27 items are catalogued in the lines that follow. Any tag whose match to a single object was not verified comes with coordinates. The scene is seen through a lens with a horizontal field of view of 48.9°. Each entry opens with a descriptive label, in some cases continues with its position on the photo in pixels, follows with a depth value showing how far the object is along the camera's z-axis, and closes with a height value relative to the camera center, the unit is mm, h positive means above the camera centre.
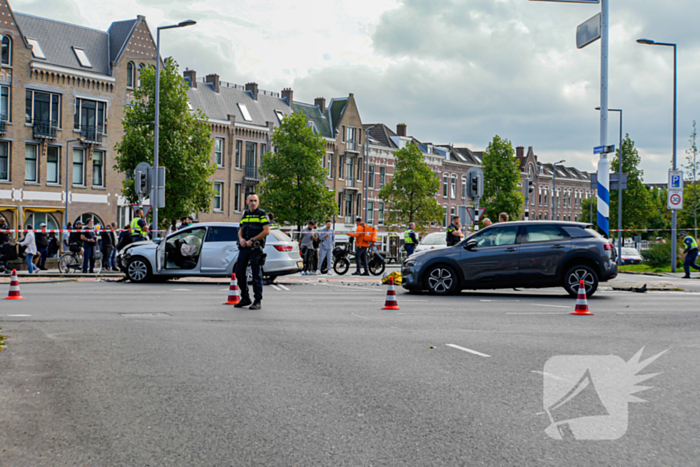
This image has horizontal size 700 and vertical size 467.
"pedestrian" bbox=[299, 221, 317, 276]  26359 -479
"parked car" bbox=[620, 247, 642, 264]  48969 -1106
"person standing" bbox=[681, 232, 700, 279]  25478 -384
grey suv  15641 -442
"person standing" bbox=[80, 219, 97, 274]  23672 -405
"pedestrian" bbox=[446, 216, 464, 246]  21309 +118
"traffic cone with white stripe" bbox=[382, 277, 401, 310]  12922 -1105
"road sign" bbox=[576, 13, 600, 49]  19906 +5455
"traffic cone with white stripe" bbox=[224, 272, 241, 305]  13625 -1064
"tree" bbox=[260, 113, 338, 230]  51625 +4067
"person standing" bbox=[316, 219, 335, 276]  25891 -357
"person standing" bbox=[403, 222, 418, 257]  25453 -113
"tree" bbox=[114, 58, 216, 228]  36000 +4297
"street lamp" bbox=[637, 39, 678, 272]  29581 +5243
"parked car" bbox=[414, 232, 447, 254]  28984 -120
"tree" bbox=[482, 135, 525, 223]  70438 +5369
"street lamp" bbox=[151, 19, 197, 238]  30611 +6925
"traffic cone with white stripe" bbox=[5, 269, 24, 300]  14492 -1125
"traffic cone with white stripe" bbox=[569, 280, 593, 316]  12281 -1065
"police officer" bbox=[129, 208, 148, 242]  22516 +84
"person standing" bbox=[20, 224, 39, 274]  23953 -491
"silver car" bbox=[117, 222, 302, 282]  19406 -487
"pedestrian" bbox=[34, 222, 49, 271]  25627 -451
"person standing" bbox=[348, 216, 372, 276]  24625 -200
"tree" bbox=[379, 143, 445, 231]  63938 +3806
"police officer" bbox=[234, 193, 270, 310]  12391 -88
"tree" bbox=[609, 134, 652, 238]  60344 +3564
